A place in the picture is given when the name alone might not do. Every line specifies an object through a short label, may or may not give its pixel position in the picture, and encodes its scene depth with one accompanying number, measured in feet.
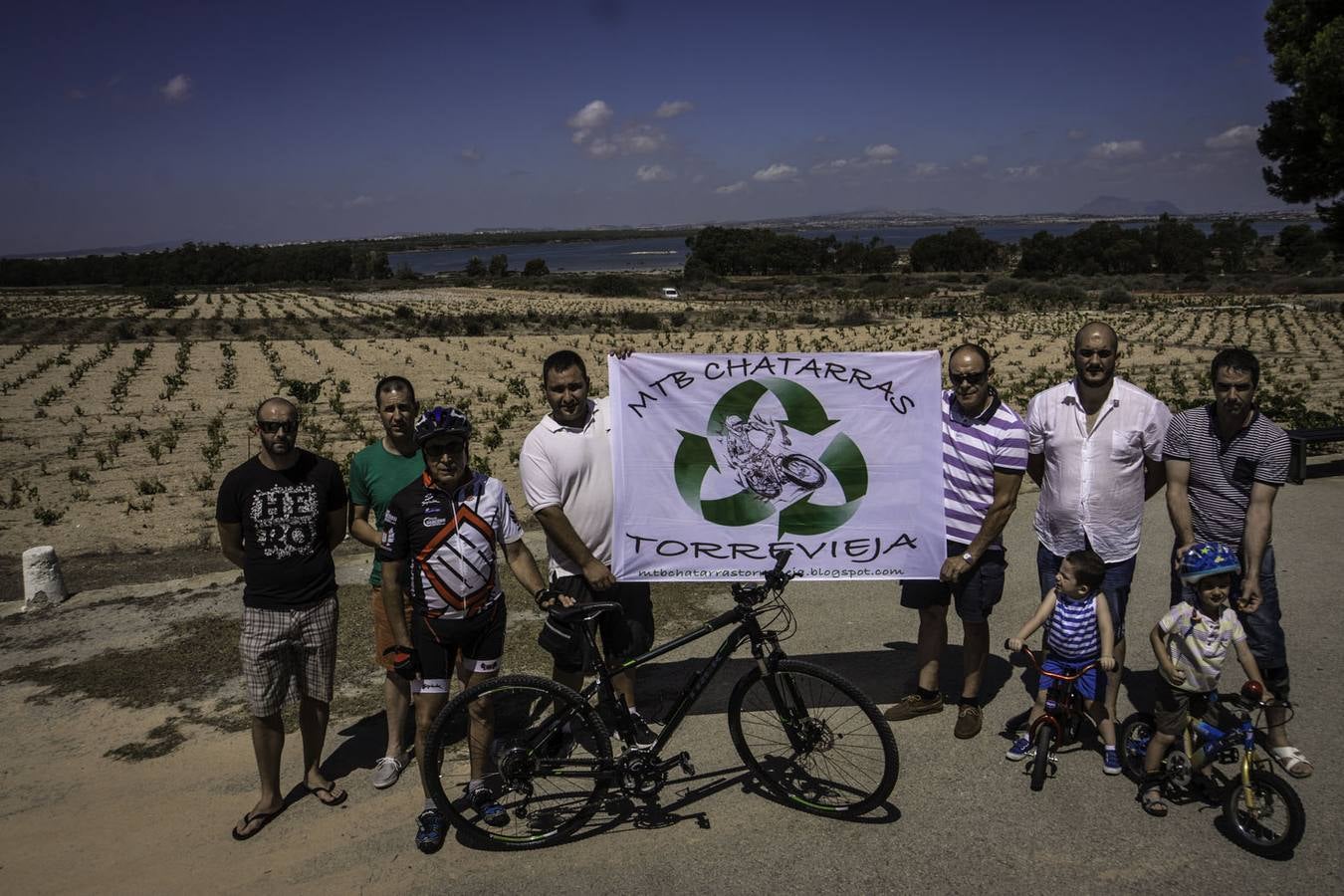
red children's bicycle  14.69
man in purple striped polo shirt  15.71
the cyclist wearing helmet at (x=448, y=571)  13.38
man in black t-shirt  14.23
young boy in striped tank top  14.58
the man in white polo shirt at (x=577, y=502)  14.61
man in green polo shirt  15.66
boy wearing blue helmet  13.46
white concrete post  24.99
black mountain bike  13.55
